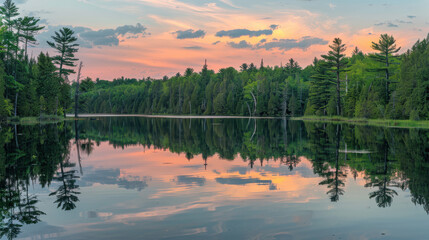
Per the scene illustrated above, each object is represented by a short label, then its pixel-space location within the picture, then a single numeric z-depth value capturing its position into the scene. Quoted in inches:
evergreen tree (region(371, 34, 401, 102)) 2983.0
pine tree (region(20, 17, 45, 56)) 2741.1
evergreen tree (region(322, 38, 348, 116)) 3398.1
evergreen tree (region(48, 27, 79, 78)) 3097.9
